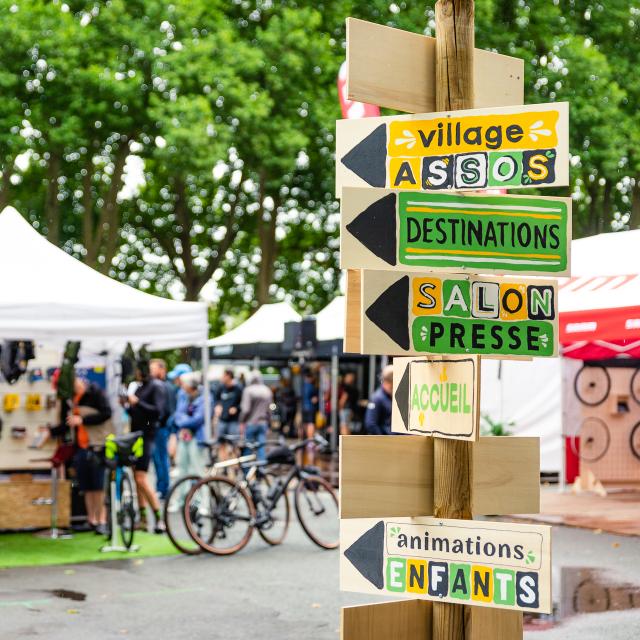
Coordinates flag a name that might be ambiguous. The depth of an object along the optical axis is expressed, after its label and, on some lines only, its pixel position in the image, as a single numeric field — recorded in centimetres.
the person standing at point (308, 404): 2664
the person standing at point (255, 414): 1792
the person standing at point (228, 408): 1830
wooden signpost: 372
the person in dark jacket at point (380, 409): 1227
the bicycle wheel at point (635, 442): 1816
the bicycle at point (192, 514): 1146
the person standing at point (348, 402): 2584
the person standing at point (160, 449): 1498
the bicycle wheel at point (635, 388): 1822
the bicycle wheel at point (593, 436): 1789
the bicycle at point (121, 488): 1160
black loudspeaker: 2202
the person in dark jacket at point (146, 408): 1337
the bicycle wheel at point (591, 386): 1800
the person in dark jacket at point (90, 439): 1288
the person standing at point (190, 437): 1505
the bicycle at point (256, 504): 1144
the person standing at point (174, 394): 1590
